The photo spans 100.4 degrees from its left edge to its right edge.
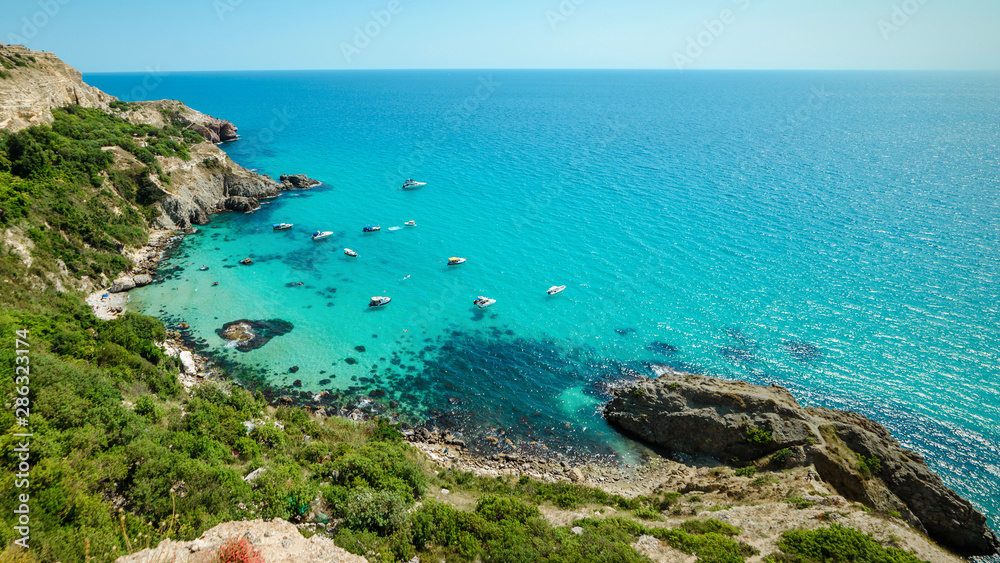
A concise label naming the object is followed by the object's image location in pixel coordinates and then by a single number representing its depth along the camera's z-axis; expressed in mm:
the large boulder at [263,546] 15383
